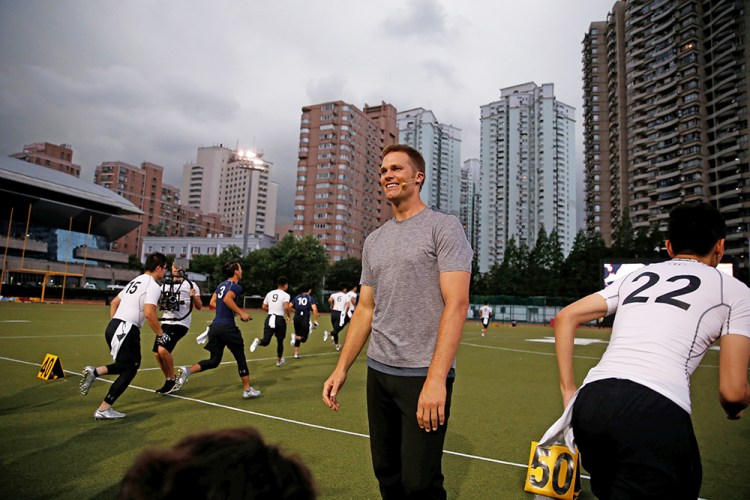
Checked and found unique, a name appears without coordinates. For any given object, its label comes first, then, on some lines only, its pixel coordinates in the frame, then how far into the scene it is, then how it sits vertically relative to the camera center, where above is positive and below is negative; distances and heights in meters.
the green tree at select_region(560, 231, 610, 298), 58.81 +5.09
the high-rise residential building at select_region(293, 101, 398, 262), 103.38 +26.97
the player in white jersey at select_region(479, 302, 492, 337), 26.47 -0.83
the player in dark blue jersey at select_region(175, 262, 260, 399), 7.95 -0.63
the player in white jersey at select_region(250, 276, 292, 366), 11.98 -0.64
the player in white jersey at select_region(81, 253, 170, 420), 6.07 -0.61
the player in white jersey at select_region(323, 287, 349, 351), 16.39 -0.56
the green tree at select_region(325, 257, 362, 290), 76.33 +3.77
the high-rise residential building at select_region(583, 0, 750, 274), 65.31 +32.31
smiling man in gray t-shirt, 2.26 -0.18
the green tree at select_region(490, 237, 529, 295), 66.75 +4.71
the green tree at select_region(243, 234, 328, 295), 54.72 +3.13
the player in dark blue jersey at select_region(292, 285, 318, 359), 13.55 -0.69
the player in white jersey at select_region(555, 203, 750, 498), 1.78 -0.25
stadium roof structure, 64.94 +12.85
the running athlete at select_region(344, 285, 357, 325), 17.40 -0.13
